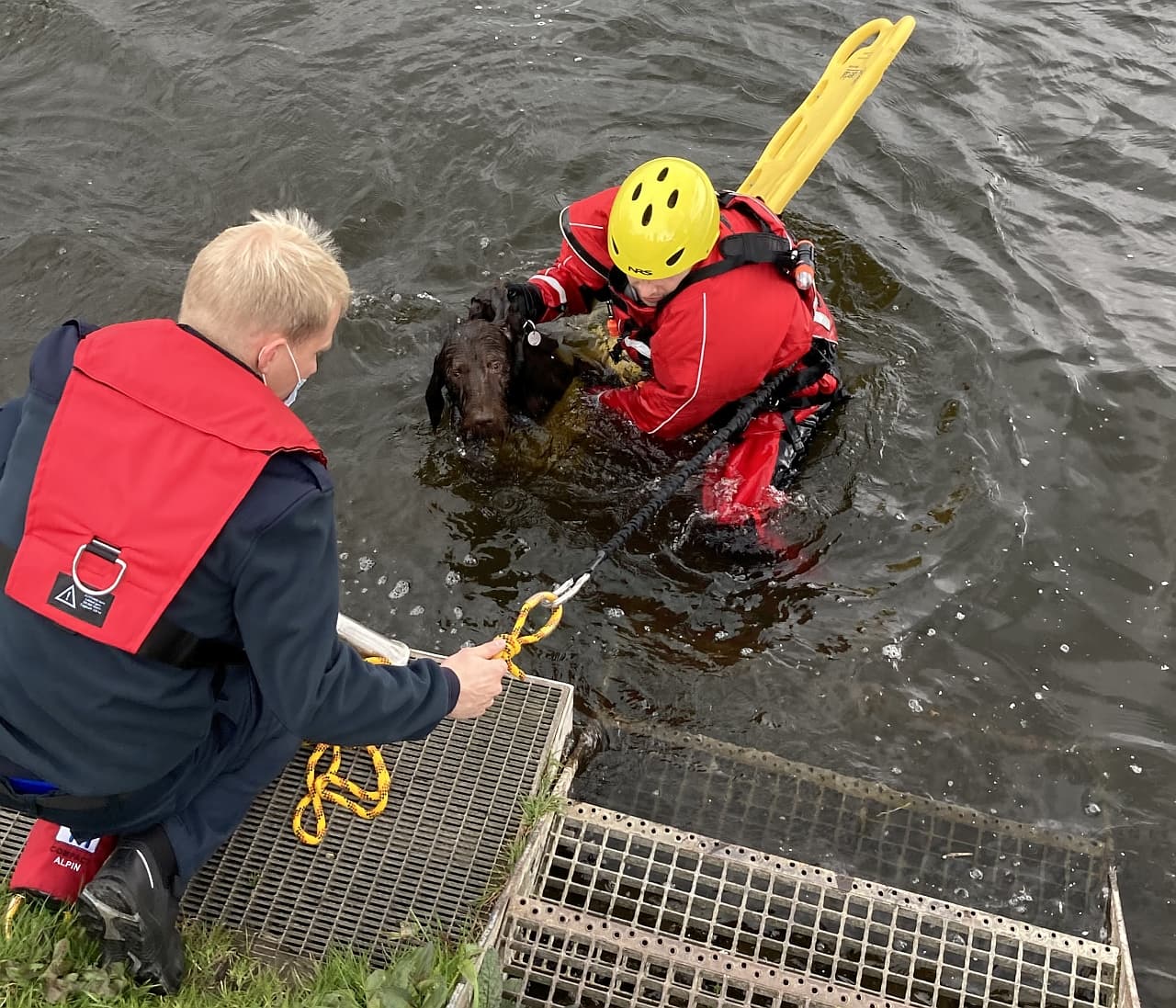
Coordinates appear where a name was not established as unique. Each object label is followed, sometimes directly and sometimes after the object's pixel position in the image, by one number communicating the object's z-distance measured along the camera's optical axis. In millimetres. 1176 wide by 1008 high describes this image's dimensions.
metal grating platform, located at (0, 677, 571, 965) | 3184
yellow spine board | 6117
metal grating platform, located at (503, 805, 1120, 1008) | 3174
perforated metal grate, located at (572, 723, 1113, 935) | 3826
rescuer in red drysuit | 4481
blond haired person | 2160
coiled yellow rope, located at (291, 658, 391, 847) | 3387
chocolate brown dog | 4965
